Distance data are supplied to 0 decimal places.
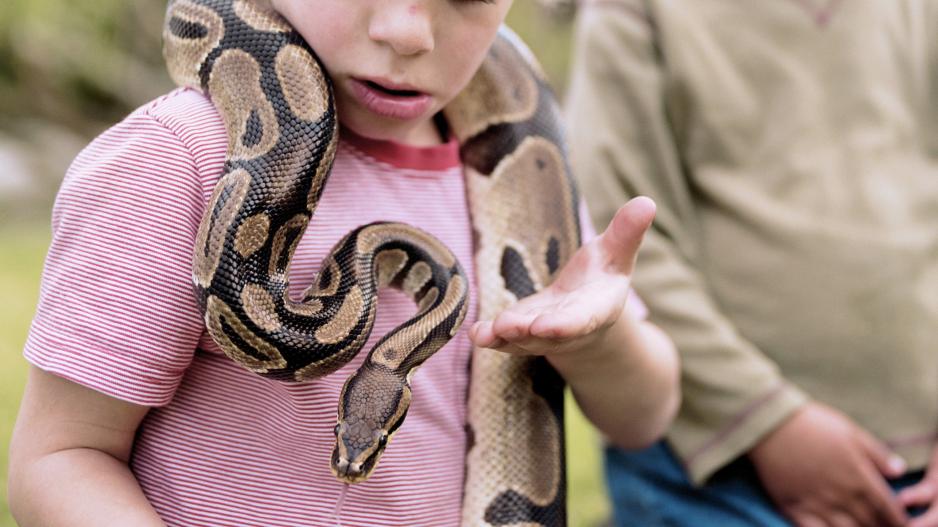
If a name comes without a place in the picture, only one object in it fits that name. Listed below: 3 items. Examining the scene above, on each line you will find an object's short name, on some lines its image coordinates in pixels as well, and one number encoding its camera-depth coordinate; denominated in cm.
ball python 105
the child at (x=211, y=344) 105
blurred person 136
